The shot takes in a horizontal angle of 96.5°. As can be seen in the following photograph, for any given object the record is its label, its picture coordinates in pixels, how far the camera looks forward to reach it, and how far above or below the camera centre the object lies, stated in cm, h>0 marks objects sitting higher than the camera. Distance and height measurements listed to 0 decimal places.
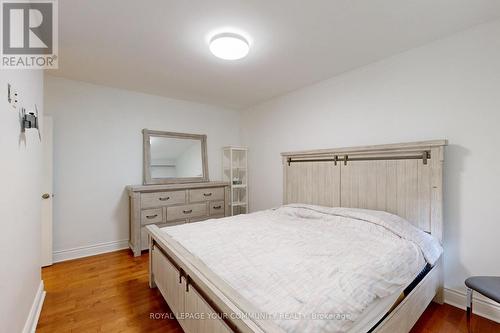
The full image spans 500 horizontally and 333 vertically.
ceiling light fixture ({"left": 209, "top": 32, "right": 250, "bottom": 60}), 194 +107
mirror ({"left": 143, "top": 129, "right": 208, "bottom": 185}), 357 +15
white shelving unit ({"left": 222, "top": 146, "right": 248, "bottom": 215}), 438 -14
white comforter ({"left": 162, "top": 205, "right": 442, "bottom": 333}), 100 -60
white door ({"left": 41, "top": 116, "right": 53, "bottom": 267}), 271 -36
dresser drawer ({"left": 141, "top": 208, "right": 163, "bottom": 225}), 310 -70
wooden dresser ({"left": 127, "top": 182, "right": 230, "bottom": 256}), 307 -59
